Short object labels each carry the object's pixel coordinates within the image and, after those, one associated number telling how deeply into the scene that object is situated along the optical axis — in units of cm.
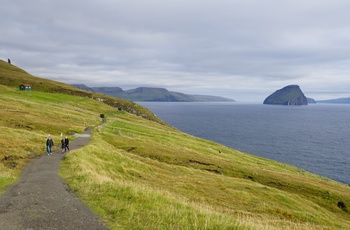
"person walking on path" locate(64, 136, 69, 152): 3774
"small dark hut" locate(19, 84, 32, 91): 15869
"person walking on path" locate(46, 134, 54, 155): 3575
